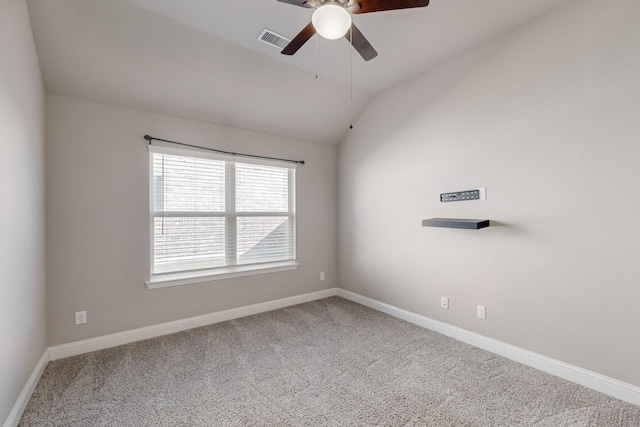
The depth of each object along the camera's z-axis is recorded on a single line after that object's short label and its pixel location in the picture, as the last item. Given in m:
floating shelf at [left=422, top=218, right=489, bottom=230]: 2.45
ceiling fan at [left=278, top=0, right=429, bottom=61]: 1.49
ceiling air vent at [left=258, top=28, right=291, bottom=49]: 2.43
